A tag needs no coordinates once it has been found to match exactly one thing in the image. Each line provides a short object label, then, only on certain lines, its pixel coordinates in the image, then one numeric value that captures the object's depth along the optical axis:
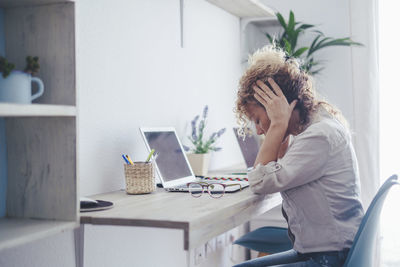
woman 1.41
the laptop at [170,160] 1.74
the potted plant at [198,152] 2.12
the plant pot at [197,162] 2.12
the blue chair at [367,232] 1.27
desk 1.15
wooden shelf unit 1.12
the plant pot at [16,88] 0.98
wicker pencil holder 1.59
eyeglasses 1.58
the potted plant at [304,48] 2.89
